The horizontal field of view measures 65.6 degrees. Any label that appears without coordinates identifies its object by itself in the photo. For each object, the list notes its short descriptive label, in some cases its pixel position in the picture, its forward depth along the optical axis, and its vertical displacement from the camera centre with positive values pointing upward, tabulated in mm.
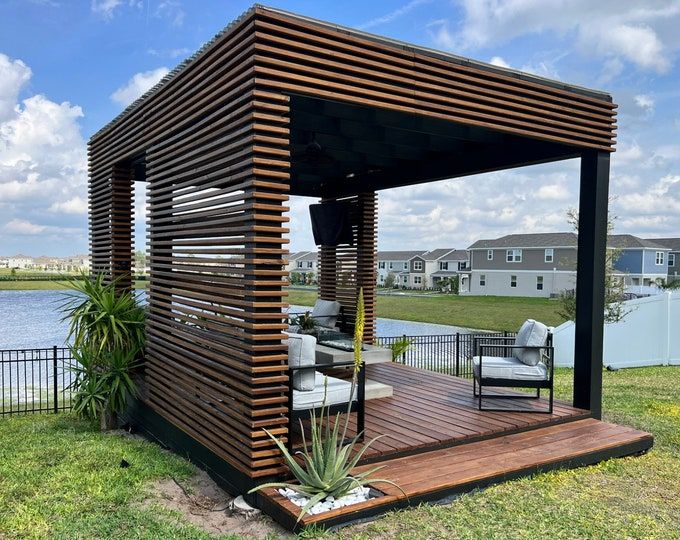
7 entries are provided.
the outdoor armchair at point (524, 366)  5355 -1113
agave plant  3463 -1453
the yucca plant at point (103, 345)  5871 -1026
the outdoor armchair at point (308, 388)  4148 -1087
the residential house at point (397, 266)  51438 -833
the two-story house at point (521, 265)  34000 -415
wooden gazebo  3635 +812
